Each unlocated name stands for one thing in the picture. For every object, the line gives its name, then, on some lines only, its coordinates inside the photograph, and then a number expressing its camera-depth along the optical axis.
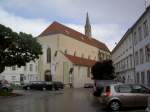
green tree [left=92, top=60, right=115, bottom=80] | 24.17
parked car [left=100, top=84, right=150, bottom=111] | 8.29
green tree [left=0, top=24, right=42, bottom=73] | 17.92
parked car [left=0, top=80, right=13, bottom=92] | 19.05
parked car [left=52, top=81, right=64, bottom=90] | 24.97
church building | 34.86
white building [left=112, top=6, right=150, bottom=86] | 14.73
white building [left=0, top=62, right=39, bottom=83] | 34.85
